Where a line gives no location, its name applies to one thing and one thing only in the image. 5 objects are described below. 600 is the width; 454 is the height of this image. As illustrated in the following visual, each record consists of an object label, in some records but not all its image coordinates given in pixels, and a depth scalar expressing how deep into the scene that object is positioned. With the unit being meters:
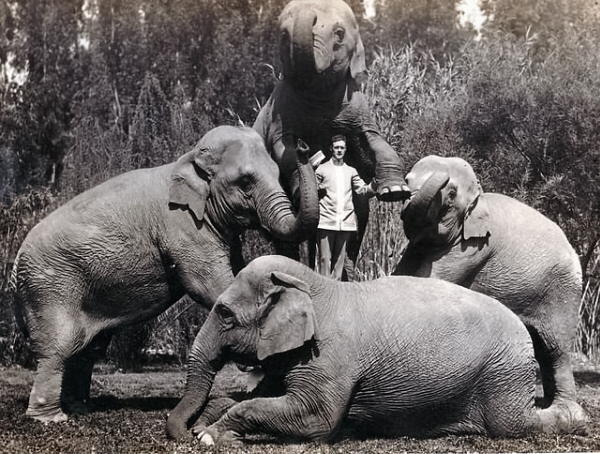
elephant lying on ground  7.01
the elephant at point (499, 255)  8.33
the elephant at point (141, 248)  8.30
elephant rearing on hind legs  8.53
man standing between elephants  8.67
